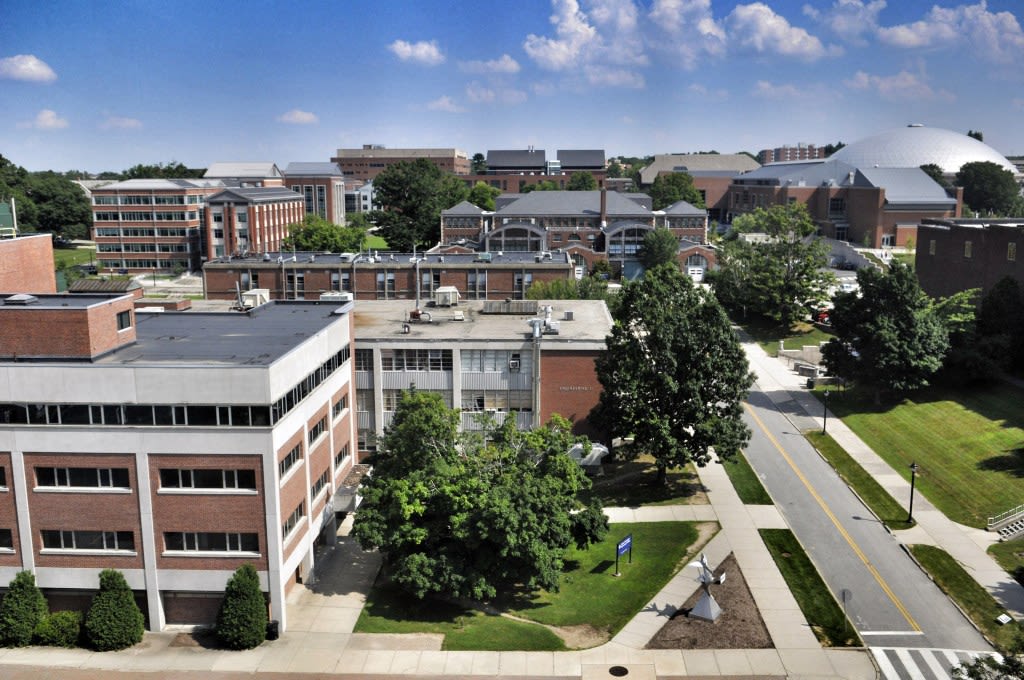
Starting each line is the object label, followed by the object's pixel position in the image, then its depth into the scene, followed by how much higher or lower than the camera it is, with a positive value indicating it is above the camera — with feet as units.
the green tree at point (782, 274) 295.69 -24.82
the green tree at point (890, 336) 201.77 -30.71
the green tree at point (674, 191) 603.67 +5.20
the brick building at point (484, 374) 170.81 -33.07
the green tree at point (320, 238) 431.84 -18.93
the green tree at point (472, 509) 118.32 -41.41
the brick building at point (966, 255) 245.86 -16.31
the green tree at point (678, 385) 154.61 -31.92
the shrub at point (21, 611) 113.09 -51.69
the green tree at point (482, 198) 612.70 +0.36
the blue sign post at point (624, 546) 133.37 -51.07
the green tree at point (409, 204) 467.52 -3.13
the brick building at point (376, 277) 264.72 -22.93
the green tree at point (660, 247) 401.70 -21.37
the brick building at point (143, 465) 112.37 -33.42
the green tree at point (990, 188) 533.14 +6.60
